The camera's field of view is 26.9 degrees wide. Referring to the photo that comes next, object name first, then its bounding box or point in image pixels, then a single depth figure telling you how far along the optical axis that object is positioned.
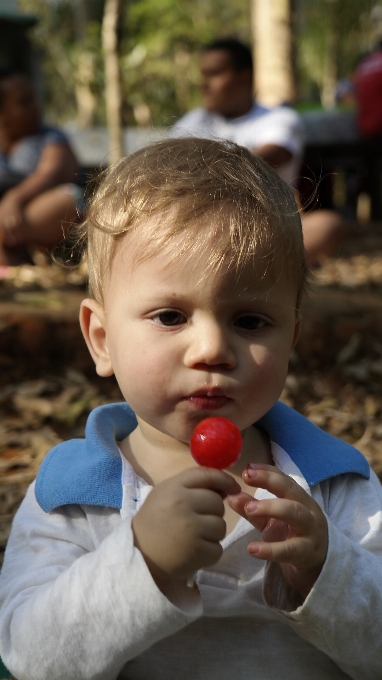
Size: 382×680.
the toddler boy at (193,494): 1.41
